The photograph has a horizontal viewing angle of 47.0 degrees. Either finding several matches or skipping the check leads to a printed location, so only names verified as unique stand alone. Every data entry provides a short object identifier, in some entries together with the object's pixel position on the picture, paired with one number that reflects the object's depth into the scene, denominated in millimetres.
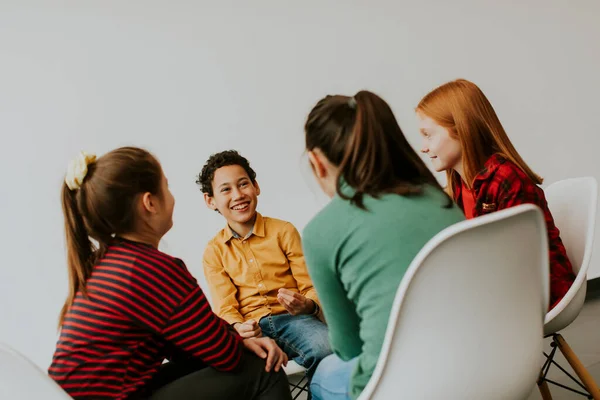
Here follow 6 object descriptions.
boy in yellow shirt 2318
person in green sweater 1284
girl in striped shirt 1446
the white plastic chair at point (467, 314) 1145
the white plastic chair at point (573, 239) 1795
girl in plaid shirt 1920
